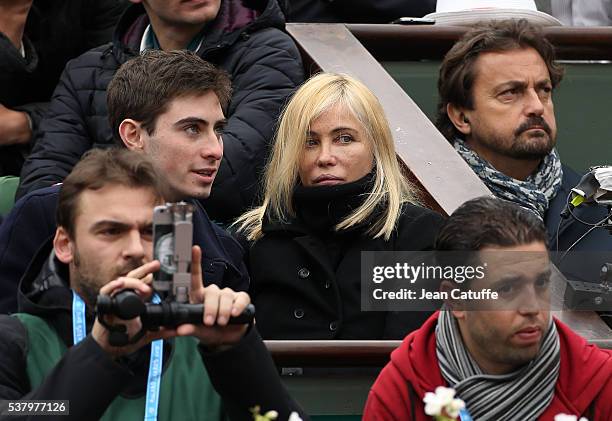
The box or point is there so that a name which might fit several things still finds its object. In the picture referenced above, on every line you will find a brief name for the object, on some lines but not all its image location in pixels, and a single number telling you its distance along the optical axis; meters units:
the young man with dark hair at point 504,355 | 9.08
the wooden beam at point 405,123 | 12.43
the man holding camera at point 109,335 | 8.09
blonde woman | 10.91
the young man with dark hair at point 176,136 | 10.62
